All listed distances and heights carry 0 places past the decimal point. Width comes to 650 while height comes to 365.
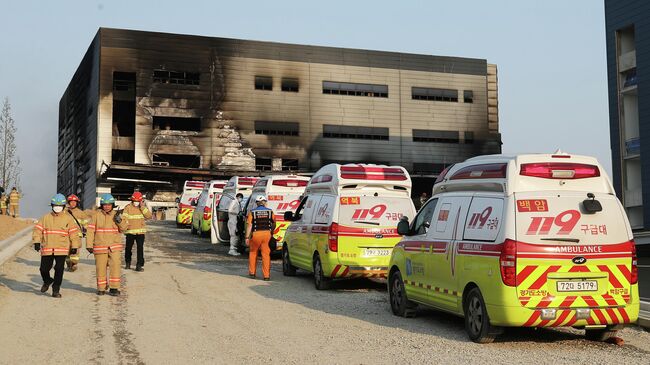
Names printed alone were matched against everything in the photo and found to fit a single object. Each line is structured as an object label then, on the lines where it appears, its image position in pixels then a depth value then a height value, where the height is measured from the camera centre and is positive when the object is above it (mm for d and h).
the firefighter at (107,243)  12828 -459
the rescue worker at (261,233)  15688 -360
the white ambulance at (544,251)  8094 -420
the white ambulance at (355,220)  13406 -68
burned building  63906 +10374
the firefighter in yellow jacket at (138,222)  16844 -101
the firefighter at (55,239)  12516 -368
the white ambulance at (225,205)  23703 +429
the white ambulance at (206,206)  28786 +474
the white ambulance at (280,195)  19219 +640
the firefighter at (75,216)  16531 +5
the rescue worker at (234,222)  21969 -152
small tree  54719 +5176
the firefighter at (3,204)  39750 +835
